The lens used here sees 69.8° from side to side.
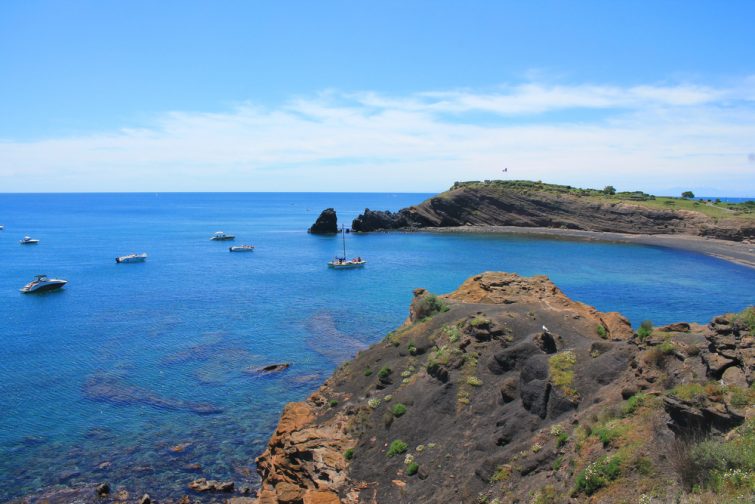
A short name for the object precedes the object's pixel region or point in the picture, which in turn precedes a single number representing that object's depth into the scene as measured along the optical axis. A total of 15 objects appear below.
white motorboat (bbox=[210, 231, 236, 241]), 149.75
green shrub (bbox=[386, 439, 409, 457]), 25.03
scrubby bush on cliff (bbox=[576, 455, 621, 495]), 16.41
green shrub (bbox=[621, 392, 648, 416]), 19.06
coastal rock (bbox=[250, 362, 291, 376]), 46.66
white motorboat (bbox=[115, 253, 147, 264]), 107.38
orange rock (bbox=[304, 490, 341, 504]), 23.19
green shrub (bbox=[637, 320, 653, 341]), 22.94
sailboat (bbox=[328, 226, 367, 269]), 100.12
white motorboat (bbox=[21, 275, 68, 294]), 79.62
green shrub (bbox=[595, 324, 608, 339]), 28.22
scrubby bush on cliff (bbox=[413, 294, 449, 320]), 37.04
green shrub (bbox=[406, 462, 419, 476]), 23.42
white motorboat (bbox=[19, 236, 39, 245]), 141.54
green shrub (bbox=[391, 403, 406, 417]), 27.48
